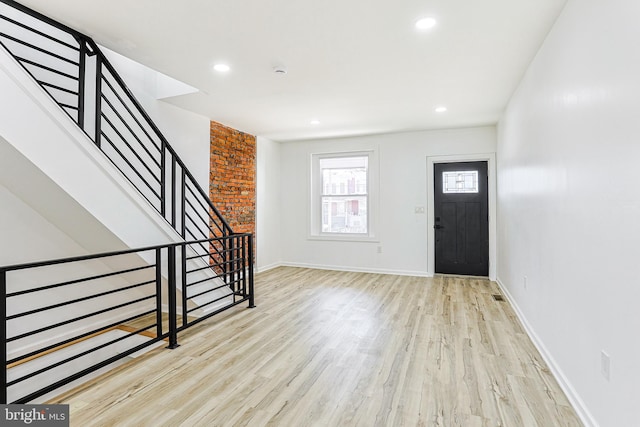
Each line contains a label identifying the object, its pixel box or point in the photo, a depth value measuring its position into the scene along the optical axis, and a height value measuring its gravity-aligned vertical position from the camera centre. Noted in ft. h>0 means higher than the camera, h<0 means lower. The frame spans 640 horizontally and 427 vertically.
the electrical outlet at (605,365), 5.32 -2.39
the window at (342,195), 20.84 +1.20
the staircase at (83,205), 6.95 +0.23
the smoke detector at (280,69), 10.29 +4.46
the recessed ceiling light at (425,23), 7.80 +4.46
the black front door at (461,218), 18.43 -0.18
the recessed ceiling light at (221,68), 10.28 +4.51
